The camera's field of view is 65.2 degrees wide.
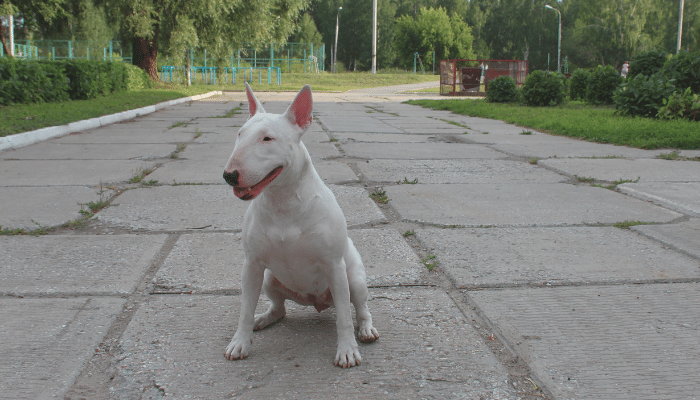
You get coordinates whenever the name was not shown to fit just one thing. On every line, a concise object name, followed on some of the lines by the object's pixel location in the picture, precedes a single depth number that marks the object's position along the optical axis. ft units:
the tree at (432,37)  195.62
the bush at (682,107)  28.71
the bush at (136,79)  55.31
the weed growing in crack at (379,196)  12.41
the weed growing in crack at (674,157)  18.76
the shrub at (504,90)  49.75
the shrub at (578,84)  49.94
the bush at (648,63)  36.22
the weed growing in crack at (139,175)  14.48
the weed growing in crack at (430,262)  8.10
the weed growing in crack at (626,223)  10.48
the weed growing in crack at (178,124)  29.28
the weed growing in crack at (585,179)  15.06
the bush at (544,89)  44.14
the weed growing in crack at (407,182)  14.49
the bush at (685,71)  32.50
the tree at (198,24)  55.72
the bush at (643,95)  31.32
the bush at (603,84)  45.26
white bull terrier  5.06
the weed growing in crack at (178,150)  18.94
